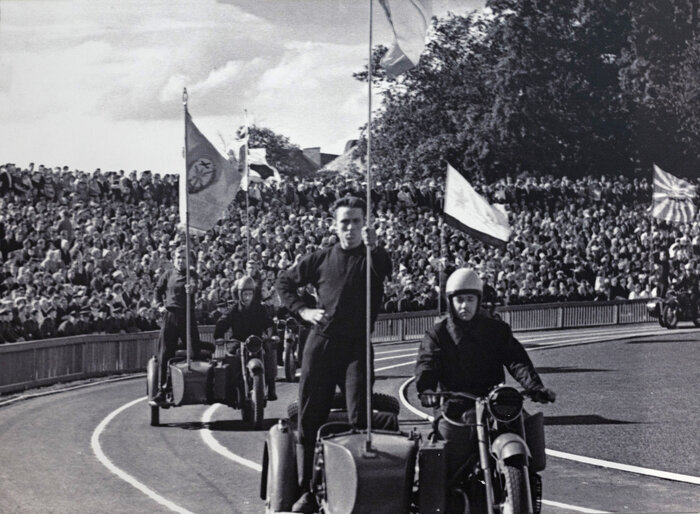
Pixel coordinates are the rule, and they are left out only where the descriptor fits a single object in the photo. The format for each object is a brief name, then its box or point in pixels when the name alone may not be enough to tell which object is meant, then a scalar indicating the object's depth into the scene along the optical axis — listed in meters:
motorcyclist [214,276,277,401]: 11.91
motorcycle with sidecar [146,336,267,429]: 11.27
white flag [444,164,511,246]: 14.92
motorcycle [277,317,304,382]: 17.27
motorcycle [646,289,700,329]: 24.94
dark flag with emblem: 12.15
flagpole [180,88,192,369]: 11.30
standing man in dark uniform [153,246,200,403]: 11.76
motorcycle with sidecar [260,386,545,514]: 5.71
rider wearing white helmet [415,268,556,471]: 6.16
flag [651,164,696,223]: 15.43
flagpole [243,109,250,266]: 10.71
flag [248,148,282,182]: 14.52
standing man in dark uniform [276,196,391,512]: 6.39
